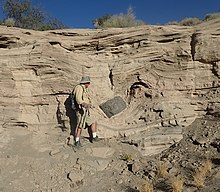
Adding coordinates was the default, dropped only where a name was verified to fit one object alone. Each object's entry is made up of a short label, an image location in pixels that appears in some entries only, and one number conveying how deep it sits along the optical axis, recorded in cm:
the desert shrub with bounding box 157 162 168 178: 393
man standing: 470
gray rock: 511
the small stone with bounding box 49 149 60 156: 458
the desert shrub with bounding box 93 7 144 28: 779
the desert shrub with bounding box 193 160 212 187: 353
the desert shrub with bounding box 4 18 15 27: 777
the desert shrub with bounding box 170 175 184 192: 345
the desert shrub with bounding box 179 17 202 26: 794
